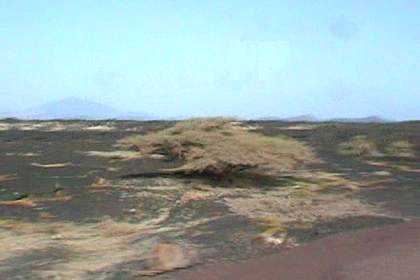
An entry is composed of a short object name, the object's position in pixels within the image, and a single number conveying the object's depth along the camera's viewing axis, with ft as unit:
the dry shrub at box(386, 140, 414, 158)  81.10
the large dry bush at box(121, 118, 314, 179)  57.06
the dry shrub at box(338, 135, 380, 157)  81.87
